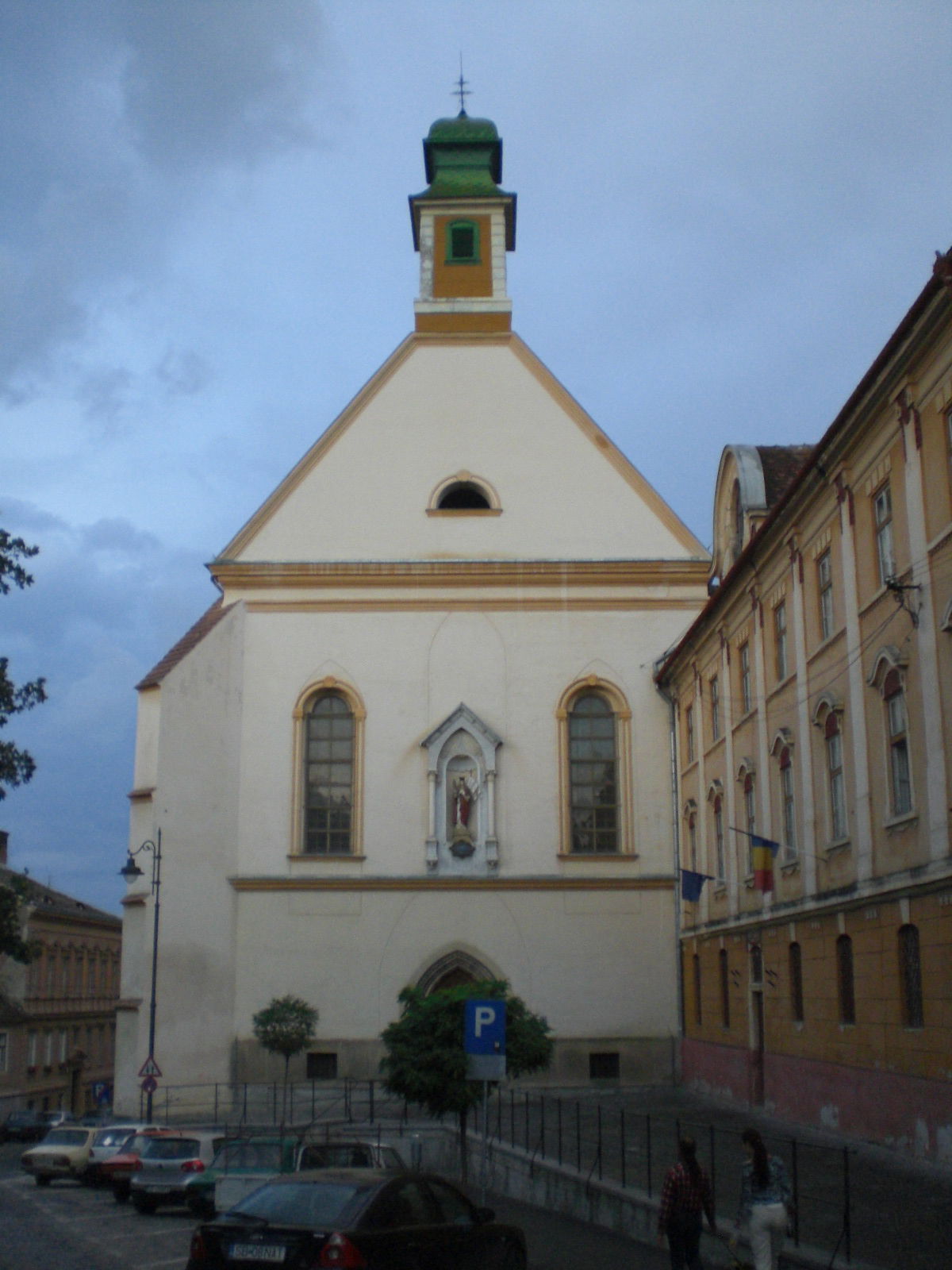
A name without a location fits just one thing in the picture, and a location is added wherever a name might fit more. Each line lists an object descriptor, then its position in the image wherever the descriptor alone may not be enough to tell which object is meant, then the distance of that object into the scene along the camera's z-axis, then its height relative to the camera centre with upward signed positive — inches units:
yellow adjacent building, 634.2 +117.6
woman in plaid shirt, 439.8 -66.0
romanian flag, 842.8 +72.1
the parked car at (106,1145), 920.9 -98.1
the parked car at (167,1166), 742.5 -89.9
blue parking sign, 595.5 -17.0
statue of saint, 1251.8 +154.5
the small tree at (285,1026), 1139.9 -31.3
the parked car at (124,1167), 811.4 -98.6
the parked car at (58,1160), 960.9 -111.5
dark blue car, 363.9 -61.0
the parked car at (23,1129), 1647.4 -156.6
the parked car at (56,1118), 1583.4 -146.3
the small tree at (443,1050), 756.0 -33.3
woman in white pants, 416.8 -60.6
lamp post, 1154.7 +88.9
